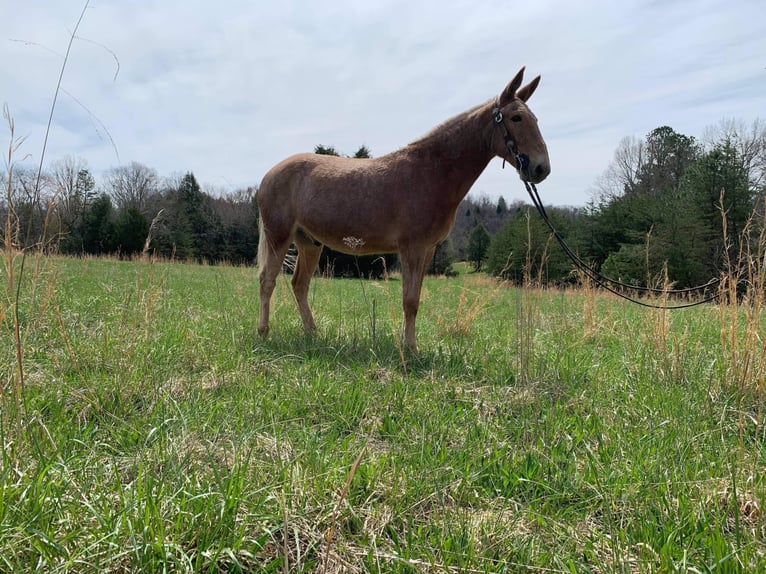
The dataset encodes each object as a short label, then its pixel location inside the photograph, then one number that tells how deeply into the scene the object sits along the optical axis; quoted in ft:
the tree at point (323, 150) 72.84
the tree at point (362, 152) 84.79
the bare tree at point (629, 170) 128.10
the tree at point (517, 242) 82.53
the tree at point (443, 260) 119.03
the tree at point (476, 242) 143.35
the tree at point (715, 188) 78.23
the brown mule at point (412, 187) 12.08
